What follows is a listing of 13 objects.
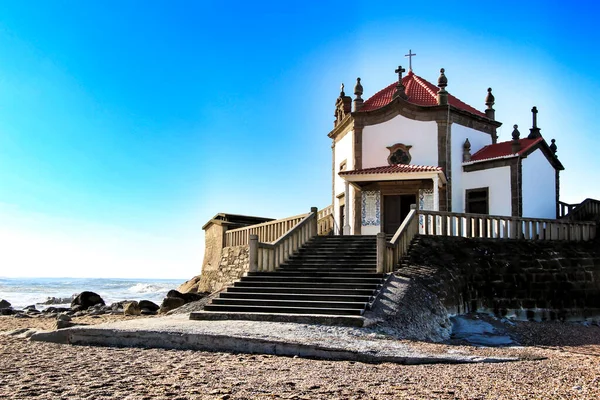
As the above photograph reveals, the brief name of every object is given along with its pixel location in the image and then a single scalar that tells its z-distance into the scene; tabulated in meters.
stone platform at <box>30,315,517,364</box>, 8.14
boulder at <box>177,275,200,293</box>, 26.32
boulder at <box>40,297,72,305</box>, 35.08
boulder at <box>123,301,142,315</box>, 20.52
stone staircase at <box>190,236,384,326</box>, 11.53
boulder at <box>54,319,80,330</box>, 12.45
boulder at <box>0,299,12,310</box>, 26.48
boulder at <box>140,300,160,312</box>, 21.05
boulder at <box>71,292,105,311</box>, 25.25
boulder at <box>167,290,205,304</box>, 20.36
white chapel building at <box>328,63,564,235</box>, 20.52
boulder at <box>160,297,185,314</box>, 19.12
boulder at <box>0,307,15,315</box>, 23.29
